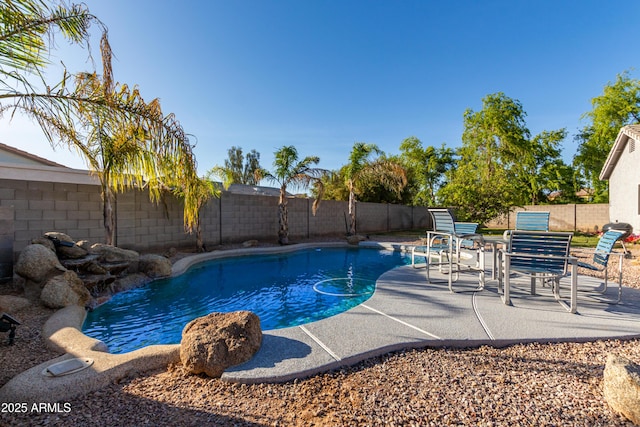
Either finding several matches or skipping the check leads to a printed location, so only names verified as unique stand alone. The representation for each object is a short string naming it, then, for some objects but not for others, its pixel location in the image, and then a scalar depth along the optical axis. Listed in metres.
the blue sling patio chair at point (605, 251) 4.06
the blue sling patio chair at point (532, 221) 6.01
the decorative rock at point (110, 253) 5.80
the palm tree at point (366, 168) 13.45
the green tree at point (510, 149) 23.28
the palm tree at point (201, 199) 9.00
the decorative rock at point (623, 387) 1.76
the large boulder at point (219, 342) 2.40
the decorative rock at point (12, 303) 3.82
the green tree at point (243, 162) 40.56
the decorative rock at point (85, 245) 5.75
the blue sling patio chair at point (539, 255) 3.76
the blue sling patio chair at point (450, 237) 4.91
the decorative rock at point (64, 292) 4.09
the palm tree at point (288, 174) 11.28
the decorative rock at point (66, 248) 5.20
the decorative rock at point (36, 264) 4.46
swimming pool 3.96
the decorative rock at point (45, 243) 5.04
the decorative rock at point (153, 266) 6.55
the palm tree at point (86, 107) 2.59
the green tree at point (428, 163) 26.27
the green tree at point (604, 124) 20.28
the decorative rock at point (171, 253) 8.52
